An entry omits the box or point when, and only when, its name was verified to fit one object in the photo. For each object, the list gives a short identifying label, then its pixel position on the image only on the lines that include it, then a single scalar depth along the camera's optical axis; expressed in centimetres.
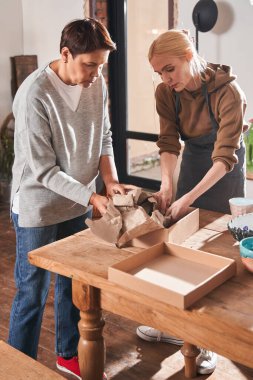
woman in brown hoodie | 228
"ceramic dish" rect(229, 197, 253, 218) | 208
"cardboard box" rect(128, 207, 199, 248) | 190
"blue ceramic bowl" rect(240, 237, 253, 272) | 168
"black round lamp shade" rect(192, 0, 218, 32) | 405
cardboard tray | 154
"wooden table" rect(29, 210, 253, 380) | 145
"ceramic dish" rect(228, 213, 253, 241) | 192
